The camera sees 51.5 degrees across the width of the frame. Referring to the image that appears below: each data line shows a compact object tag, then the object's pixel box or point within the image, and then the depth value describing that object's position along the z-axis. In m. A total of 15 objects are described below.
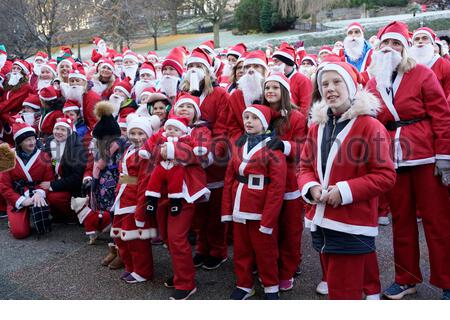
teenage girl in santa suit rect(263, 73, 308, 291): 4.08
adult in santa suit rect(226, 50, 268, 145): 4.41
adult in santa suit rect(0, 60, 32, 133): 7.96
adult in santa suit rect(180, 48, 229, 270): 4.59
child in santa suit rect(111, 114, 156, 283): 4.32
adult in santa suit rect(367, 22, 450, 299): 3.59
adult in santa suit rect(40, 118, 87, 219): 5.85
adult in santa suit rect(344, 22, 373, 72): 7.88
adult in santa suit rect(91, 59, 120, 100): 7.28
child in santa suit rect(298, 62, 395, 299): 2.86
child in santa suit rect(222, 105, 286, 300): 3.77
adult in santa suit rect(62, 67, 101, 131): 6.47
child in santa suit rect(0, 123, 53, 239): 5.71
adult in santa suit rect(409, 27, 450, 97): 5.13
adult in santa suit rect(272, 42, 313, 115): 5.44
